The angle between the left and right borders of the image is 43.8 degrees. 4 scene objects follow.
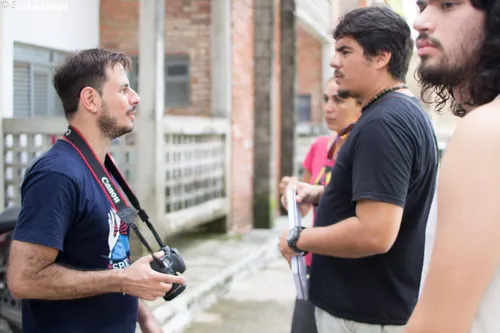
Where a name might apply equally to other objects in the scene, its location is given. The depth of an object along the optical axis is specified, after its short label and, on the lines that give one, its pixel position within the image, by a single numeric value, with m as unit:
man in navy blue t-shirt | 2.00
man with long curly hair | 1.11
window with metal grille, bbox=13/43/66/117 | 8.62
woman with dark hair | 2.92
